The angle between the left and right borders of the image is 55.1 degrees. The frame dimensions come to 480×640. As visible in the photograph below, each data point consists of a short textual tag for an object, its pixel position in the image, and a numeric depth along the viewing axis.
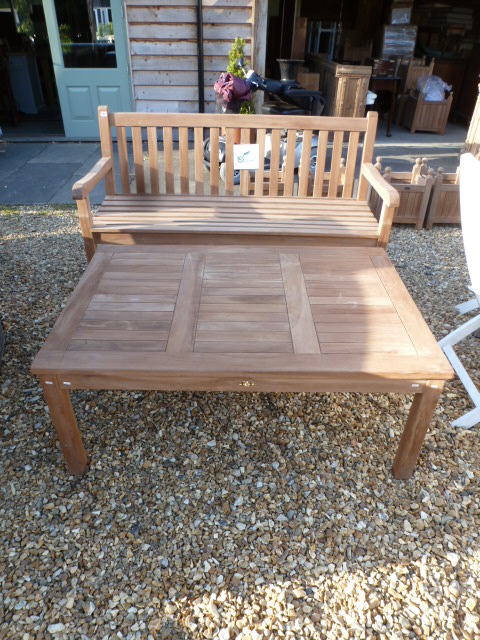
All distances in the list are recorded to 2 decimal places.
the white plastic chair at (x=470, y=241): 2.10
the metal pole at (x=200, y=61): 6.35
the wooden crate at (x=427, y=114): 7.51
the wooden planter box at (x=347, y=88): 6.57
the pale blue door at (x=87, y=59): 6.40
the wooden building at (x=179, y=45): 6.38
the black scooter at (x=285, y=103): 4.70
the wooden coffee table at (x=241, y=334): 1.72
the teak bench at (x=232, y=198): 2.91
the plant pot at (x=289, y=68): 5.85
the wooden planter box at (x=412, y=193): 4.20
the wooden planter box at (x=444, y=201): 4.26
